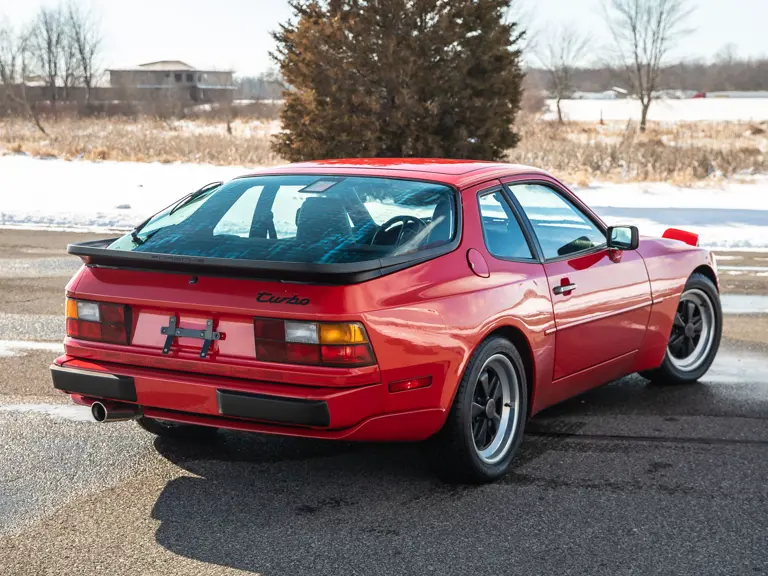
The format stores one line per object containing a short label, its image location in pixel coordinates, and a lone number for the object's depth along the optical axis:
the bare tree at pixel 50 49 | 73.69
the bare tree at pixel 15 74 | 52.91
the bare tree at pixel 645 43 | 47.16
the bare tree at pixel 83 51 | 77.75
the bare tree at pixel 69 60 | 76.56
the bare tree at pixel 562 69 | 68.83
